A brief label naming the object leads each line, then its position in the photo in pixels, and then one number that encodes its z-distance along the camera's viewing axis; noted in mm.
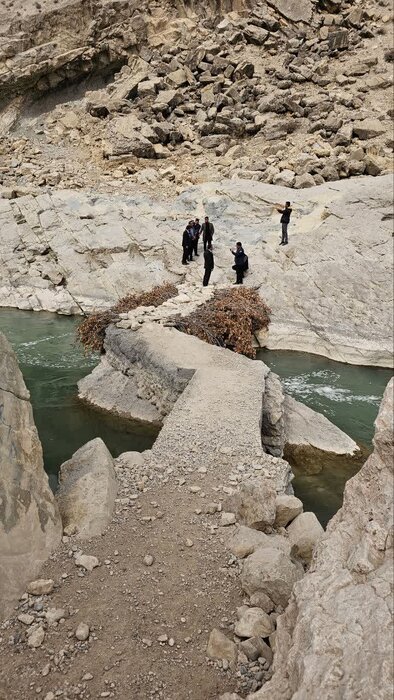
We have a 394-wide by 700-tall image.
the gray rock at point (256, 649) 4895
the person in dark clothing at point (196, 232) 20844
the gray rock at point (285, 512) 7102
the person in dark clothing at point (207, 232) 20419
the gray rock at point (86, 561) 6121
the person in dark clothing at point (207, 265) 19531
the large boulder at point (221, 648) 4952
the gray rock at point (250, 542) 6398
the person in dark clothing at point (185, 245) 20630
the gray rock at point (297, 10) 38156
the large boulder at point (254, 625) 5086
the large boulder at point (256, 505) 6879
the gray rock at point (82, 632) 5161
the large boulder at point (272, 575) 5496
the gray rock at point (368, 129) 27266
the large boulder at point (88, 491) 6766
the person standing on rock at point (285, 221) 19703
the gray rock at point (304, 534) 6547
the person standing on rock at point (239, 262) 19156
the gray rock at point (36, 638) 5113
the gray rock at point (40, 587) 5711
